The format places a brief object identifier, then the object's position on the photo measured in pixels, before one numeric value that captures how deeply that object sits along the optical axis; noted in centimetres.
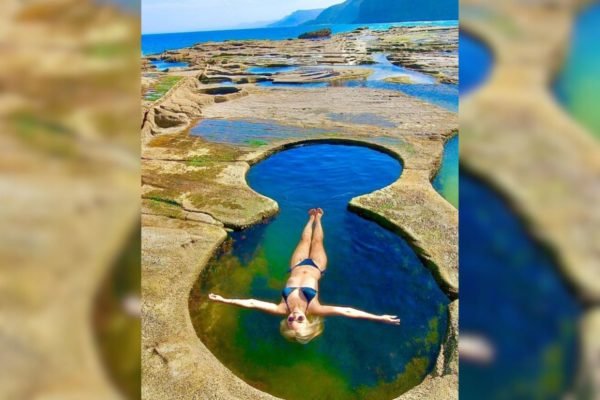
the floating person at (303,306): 448
